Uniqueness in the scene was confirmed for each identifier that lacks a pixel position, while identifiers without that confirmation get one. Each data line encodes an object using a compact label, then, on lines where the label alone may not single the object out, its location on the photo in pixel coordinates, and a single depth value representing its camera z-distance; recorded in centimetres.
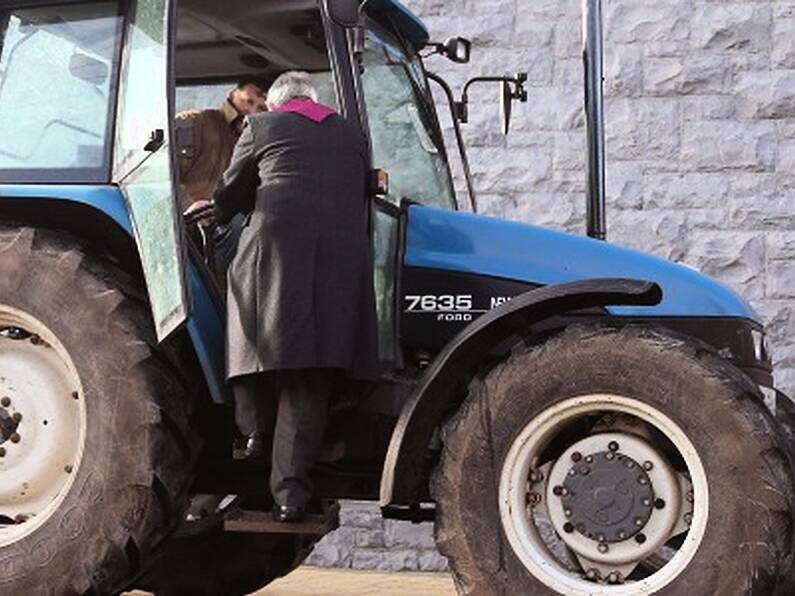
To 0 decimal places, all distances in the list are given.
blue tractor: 644
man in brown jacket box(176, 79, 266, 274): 758
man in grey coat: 670
